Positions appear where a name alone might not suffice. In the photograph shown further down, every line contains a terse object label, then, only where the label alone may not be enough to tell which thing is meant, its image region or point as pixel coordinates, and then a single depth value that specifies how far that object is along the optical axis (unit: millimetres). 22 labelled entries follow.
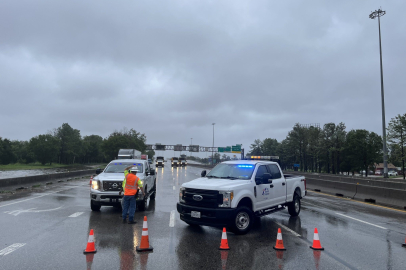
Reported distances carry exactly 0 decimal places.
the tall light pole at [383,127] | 30711
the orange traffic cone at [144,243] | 6559
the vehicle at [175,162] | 85312
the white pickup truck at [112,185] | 10914
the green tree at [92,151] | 137988
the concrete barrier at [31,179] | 18150
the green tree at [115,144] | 92500
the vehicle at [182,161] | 89688
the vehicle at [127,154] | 44562
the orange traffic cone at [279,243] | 6783
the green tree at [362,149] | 70562
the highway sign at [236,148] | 85500
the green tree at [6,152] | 112312
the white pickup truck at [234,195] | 7867
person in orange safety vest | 9367
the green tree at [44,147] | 105688
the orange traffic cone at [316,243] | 6910
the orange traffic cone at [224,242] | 6730
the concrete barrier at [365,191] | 14720
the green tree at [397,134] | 43250
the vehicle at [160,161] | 79250
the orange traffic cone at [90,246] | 6361
